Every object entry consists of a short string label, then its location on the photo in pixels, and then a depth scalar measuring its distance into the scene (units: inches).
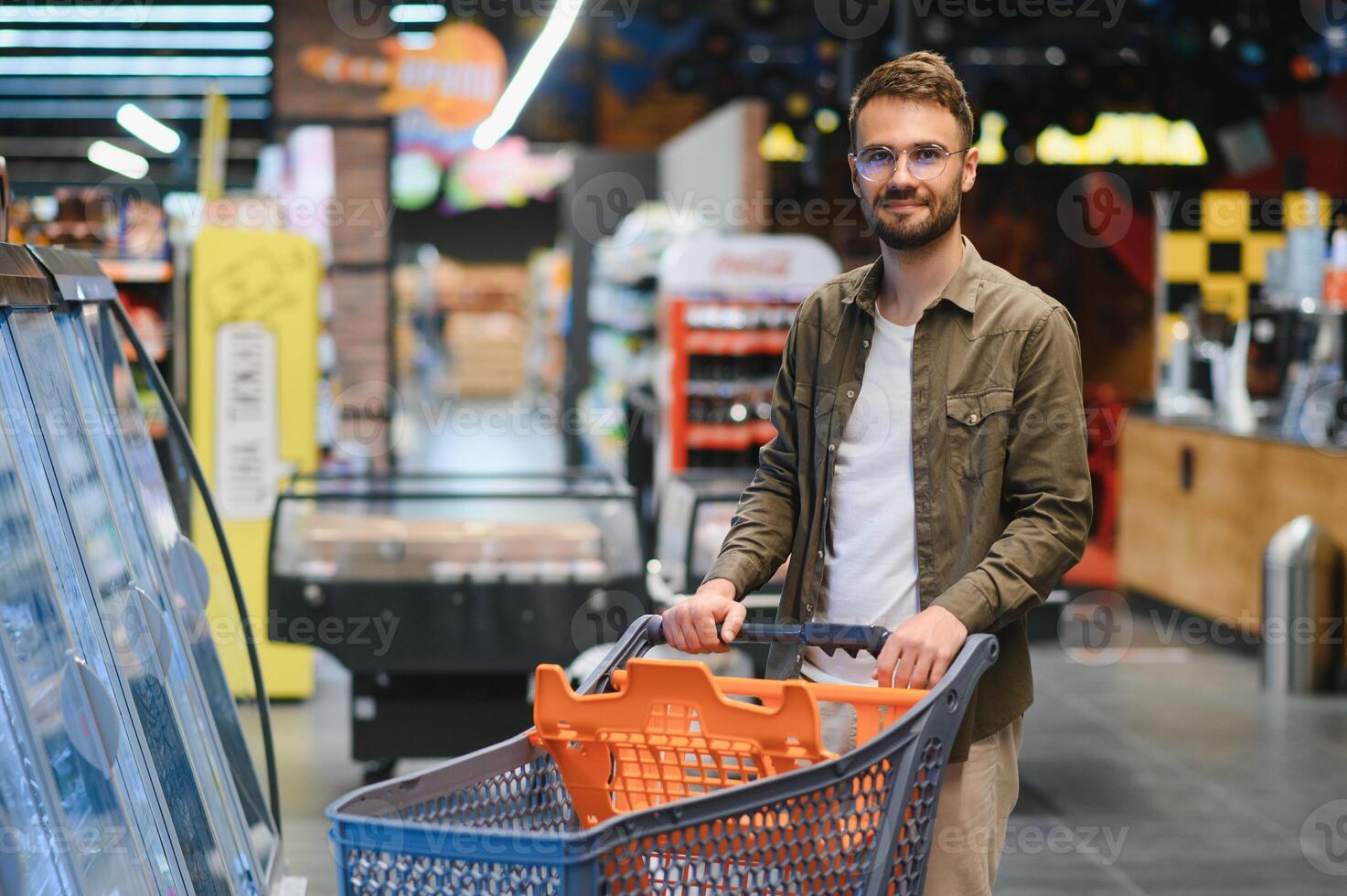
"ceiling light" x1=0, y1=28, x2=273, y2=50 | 482.0
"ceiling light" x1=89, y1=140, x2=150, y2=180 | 523.5
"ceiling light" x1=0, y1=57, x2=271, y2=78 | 526.3
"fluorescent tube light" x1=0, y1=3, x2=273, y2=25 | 442.3
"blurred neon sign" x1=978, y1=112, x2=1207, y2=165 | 609.0
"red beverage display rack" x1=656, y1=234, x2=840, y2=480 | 340.5
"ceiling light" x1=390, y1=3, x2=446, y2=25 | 449.7
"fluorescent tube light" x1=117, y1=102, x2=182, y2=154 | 373.1
